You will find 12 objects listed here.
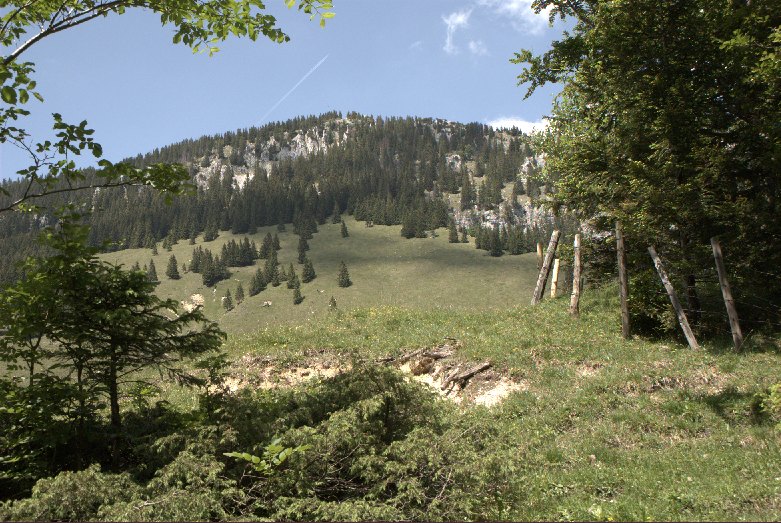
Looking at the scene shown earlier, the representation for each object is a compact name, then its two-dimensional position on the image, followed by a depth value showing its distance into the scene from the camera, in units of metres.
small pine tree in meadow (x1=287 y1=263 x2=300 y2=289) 185.50
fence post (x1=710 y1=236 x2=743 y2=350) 13.85
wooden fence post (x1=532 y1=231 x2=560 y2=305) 27.05
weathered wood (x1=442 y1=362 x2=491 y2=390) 15.56
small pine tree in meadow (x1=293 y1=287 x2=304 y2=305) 176.25
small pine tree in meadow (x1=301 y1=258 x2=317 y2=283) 191.38
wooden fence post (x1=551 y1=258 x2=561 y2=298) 27.96
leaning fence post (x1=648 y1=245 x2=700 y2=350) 14.97
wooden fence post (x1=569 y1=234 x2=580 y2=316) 21.05
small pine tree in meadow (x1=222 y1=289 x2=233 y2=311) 181.12
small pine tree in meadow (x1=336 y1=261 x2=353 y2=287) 182.62
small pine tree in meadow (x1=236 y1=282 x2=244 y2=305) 185.50
